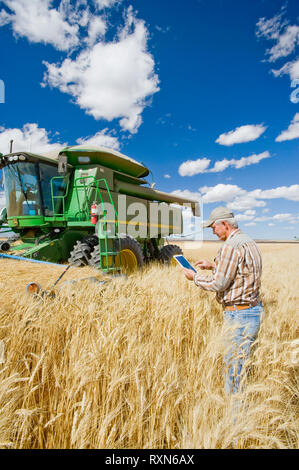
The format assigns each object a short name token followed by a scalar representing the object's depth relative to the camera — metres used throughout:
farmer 2.02
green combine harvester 5.22
